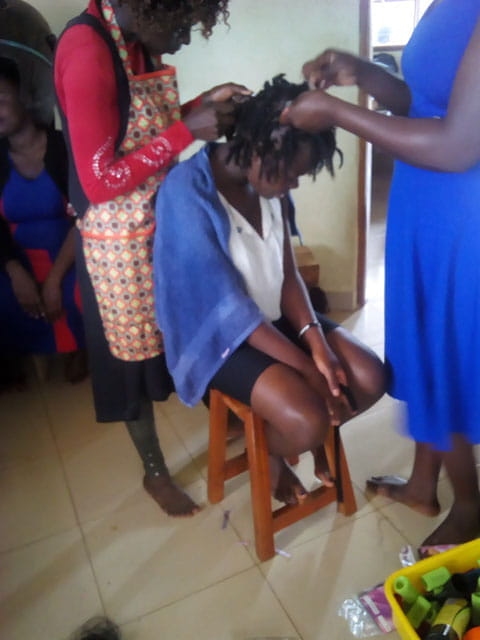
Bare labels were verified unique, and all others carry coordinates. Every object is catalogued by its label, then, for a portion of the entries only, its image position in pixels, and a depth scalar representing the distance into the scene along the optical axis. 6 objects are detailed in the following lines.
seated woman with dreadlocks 1.15
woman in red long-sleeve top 1.06
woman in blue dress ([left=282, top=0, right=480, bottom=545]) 0.91
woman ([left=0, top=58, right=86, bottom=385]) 1.80
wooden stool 1.24
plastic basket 1.01
